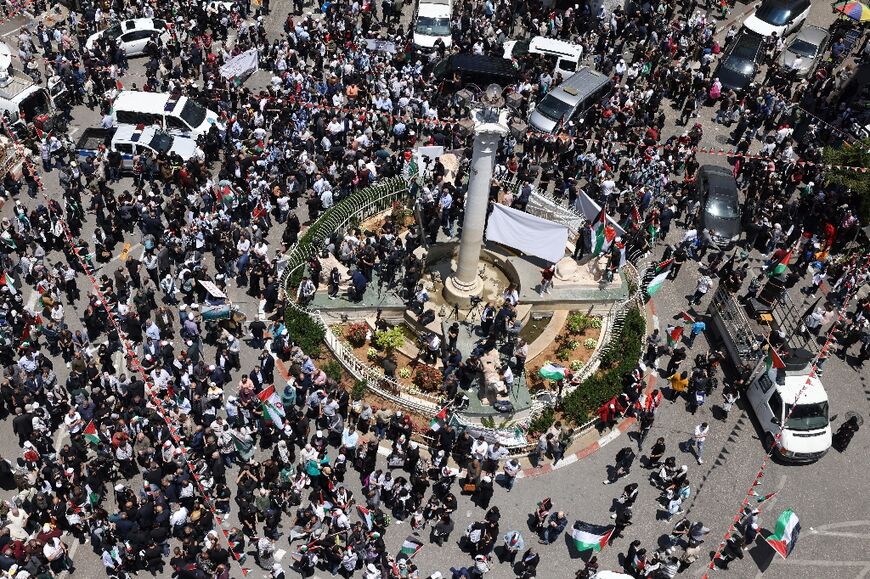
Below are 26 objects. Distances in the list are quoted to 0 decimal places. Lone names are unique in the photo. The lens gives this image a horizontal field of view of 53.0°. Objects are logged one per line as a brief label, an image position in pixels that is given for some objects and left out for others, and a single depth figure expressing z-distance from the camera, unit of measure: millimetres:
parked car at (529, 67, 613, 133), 35438
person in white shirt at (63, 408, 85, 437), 22531
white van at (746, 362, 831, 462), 25141
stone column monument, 23094
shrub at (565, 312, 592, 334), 28172
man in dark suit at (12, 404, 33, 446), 22656
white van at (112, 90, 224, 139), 33156
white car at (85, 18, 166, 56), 38844
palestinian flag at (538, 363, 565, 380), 25094
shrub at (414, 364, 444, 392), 25641
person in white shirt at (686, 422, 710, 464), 24625
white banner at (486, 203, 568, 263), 28156
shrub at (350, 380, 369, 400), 25391
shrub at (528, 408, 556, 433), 24781
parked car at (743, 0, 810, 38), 42500
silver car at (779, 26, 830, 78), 40469
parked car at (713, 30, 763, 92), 39250
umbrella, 41250
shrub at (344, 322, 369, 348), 27078
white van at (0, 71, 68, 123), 33531
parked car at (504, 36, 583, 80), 39125
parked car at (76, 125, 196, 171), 32344
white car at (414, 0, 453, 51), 39500
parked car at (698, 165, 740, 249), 31922
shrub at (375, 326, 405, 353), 26891
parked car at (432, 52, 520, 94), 37094
